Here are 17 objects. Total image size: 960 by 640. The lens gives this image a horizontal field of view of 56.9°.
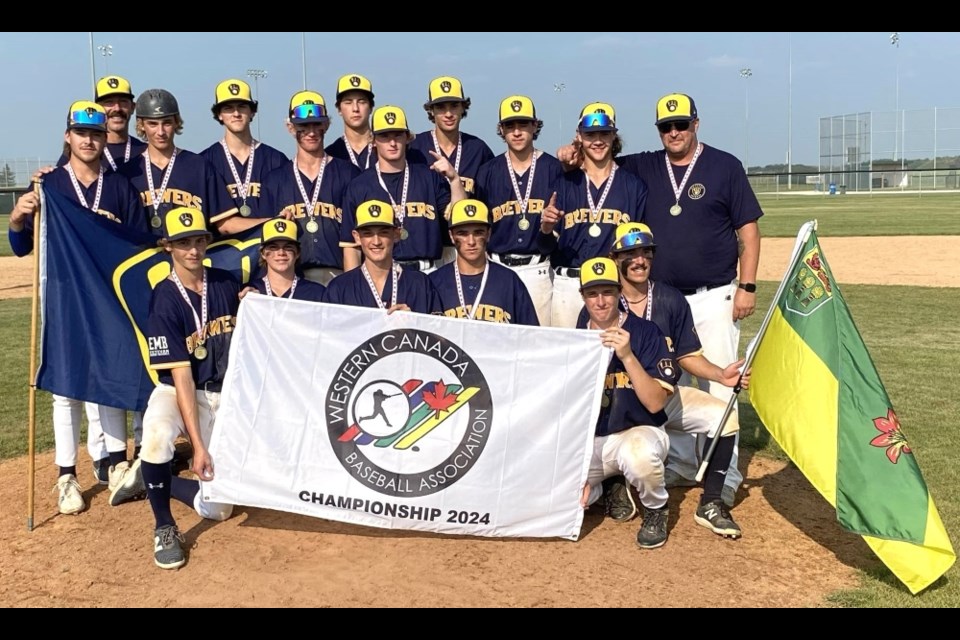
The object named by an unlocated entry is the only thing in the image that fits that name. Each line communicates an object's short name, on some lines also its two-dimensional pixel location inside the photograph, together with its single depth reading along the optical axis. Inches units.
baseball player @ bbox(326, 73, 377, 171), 278.1
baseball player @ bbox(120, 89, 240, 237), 260.7
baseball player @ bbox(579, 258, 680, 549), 219.3
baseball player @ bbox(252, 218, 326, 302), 234.8
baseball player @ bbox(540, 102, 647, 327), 256.4
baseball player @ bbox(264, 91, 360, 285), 263.9
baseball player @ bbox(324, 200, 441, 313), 230.8
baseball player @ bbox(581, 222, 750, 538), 231.0
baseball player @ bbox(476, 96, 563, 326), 270.7
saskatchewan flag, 192.9
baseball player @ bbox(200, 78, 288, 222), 272.1
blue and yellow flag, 244.8
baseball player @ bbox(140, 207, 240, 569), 219.1
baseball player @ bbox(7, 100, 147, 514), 246.4
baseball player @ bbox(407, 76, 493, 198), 278.7
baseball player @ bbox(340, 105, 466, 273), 259.1
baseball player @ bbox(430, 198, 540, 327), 233.3
